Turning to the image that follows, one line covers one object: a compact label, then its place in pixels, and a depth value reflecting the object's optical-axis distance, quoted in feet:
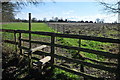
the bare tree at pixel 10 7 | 17.33
